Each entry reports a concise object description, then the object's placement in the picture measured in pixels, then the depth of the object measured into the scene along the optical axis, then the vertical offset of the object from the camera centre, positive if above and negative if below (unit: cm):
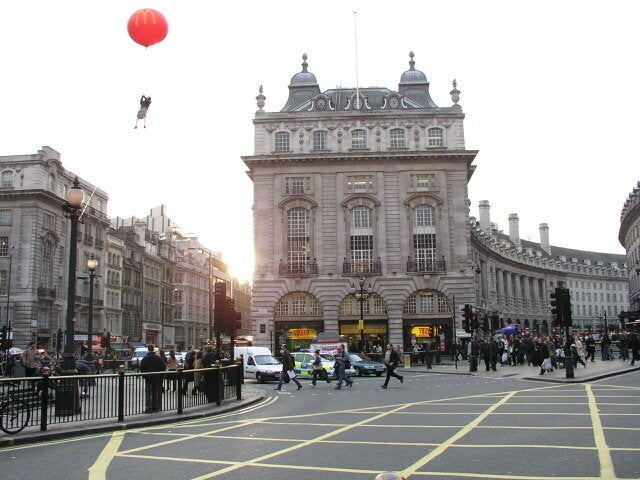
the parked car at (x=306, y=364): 3384 -147
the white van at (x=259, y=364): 3338 -142
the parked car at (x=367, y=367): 3712 -181
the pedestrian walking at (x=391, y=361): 2597 -106
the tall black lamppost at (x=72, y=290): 1678 +115
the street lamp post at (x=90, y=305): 3193 +156
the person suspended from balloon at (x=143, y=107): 1648 +538
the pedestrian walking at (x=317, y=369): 2778 -139
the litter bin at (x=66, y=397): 1490 -126
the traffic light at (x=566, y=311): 3052 +80
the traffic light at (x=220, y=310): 2231 +81
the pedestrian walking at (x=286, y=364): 2630 -113
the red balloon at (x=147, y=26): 1452 +640
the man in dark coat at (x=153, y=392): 1636 -131
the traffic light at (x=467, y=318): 4012 +74
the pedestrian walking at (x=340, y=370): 2634 -139
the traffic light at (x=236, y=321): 2312 +47
